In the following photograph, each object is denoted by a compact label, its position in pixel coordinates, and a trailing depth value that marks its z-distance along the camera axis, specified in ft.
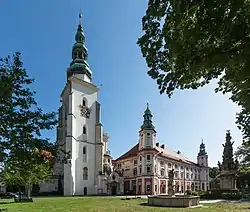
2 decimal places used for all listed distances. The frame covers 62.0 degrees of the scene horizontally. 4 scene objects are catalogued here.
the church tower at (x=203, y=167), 201.88
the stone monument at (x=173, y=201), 52.52
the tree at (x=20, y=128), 21.80
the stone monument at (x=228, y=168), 94.02
